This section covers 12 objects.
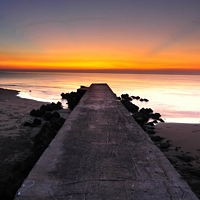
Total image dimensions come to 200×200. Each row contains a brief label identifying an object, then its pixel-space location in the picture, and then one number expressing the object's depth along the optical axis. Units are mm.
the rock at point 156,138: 7273
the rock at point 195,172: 4418
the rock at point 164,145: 6438
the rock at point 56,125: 6836
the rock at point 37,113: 9825
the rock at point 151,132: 8400
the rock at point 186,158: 5371
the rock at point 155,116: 11799
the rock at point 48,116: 9087
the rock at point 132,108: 13592
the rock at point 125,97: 21834
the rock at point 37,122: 7954
